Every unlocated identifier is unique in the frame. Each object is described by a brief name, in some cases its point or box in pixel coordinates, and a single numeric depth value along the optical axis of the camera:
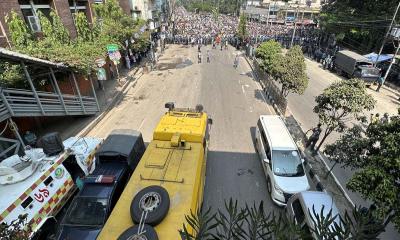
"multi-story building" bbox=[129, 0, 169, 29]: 34.22
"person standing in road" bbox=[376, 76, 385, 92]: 22.18
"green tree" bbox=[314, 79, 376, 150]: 9.46
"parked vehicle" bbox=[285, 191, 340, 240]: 7.11
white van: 8.82
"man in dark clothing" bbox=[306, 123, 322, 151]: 11.70
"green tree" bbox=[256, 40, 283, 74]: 17.23
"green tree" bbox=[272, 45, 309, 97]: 14.49
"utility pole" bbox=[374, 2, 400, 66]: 23.38
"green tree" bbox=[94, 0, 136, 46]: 20.59
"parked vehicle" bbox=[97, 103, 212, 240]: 5.42
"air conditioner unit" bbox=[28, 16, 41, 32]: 15.91
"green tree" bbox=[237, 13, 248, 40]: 38.86
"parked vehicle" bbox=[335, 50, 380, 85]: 23.22
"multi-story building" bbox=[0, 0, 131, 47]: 13.68
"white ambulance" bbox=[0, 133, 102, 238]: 6.79
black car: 6.91
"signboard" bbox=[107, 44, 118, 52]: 17.70
